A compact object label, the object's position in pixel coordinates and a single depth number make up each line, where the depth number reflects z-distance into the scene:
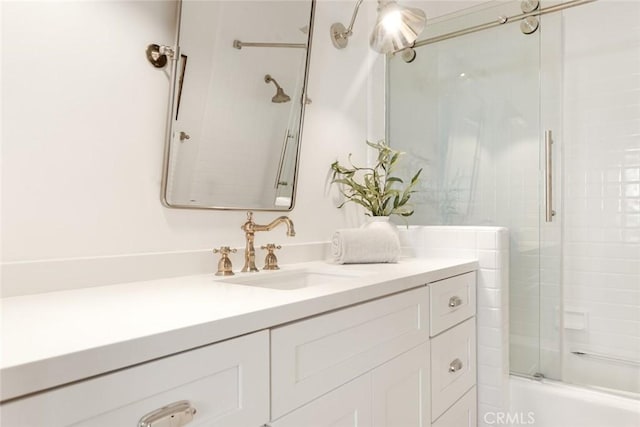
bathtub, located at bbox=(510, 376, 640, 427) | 1.60
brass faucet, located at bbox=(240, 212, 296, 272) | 1.31
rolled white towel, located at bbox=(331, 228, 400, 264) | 1.51
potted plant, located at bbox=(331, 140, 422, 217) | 1.80
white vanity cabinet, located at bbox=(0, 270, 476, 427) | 0.54
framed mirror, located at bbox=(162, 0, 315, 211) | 1.19
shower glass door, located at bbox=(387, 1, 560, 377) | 1.80
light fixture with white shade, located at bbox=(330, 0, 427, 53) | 1.69
